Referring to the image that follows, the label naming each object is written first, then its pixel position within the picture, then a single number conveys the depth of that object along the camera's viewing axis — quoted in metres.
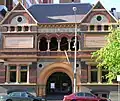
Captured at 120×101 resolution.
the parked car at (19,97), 23.85
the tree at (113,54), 20.98
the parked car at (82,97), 23.47
